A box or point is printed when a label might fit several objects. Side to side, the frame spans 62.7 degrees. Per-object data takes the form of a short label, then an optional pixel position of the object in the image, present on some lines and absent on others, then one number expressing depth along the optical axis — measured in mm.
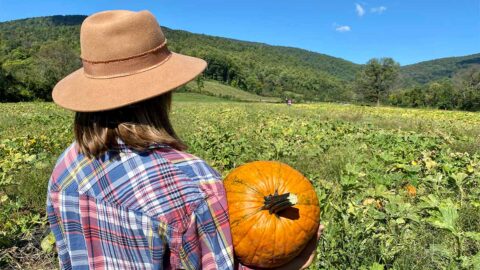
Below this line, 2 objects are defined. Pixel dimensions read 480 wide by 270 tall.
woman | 1374
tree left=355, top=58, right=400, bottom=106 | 81562
